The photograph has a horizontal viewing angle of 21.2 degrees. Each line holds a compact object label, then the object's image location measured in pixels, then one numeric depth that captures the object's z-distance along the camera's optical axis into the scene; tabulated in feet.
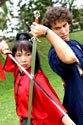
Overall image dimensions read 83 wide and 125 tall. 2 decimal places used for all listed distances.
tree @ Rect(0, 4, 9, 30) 61.80
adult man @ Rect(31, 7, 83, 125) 5.29
